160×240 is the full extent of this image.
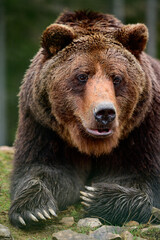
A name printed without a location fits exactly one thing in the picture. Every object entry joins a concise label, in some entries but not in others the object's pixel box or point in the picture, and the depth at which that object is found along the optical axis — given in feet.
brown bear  35.12
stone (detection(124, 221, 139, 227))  34.65
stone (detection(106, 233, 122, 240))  29.94
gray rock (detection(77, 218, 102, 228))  33.75
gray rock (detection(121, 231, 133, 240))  30.24
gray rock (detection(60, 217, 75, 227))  34.94
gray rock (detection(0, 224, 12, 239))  29.45
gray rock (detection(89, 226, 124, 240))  30.62
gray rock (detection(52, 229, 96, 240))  29.55
